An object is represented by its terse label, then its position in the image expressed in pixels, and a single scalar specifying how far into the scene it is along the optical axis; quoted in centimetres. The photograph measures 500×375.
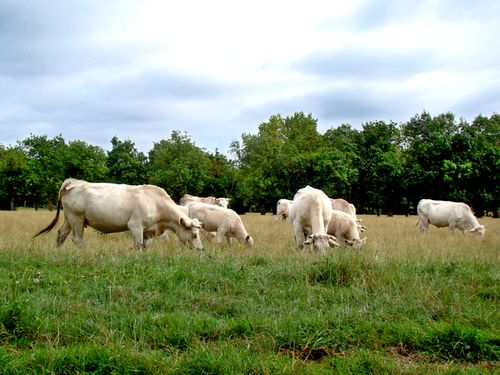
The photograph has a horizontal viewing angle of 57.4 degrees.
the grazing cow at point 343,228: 1447
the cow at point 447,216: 2218
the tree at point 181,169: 5406
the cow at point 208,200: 2420
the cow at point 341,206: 2250
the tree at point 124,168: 6350
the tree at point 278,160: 5350
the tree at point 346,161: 5094
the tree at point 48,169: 5121
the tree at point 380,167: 5291
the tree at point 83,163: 5066
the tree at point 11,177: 6138
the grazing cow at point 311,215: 1262
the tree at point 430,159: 5062
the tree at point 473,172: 4925
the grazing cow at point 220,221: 1525
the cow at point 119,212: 1263
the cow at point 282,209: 2878
